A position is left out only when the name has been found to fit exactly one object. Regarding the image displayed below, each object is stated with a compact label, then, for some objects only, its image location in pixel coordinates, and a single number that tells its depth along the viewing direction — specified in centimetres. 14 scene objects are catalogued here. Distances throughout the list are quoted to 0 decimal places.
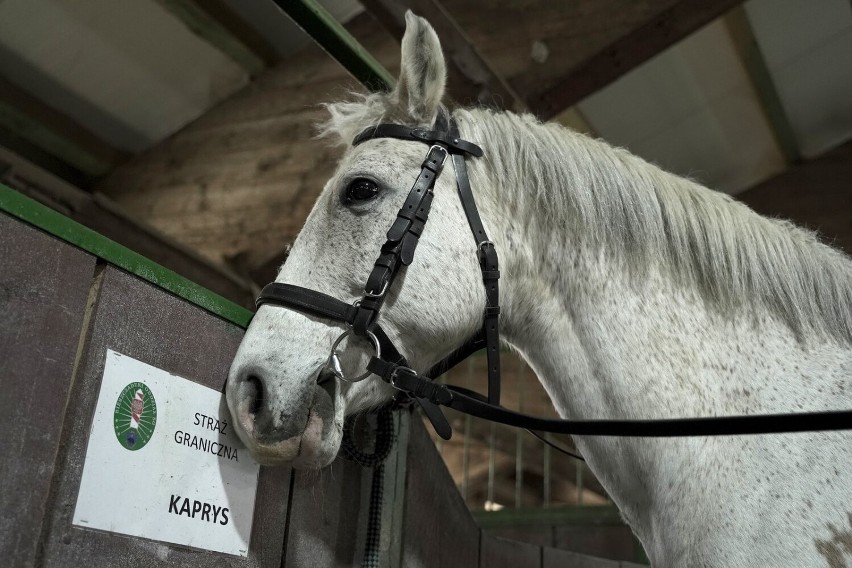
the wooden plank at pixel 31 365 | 113
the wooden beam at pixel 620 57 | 364
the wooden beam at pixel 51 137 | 394
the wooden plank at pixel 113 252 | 121
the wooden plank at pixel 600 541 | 349
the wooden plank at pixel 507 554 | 231
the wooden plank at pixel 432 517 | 200
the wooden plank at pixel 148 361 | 121
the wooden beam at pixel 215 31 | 380
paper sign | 128
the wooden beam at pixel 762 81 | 456
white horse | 142
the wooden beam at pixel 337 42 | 218
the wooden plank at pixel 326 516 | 169
